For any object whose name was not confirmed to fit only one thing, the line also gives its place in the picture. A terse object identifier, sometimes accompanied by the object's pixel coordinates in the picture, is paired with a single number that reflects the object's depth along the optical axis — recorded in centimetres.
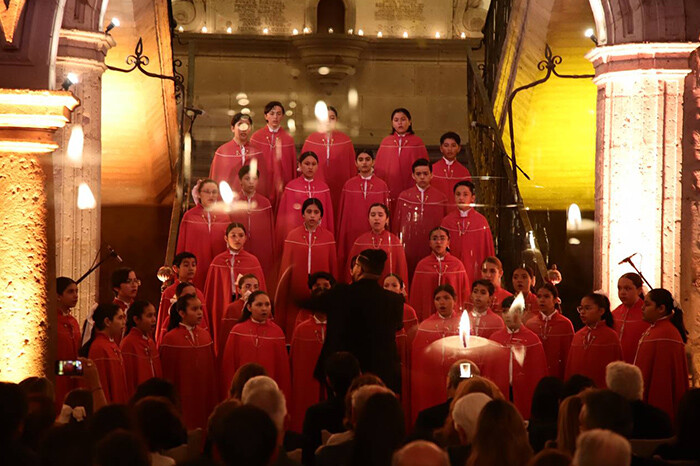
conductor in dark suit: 842
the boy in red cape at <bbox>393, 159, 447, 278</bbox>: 1280
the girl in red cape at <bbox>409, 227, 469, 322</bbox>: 1194
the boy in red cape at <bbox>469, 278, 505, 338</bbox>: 1070
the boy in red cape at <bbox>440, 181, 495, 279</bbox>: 1259
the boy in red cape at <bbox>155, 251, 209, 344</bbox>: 1152
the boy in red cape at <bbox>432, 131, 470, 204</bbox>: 1333
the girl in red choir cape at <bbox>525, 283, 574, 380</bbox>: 1102
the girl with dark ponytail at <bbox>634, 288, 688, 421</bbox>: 1015
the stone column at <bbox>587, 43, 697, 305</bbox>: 1099
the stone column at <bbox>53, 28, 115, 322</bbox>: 1115
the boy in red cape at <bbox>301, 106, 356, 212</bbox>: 1399
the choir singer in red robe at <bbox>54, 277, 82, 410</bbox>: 995
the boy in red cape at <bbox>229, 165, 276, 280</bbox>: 1282
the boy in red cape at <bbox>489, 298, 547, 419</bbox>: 1049
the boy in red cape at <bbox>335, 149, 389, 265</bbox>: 1305
